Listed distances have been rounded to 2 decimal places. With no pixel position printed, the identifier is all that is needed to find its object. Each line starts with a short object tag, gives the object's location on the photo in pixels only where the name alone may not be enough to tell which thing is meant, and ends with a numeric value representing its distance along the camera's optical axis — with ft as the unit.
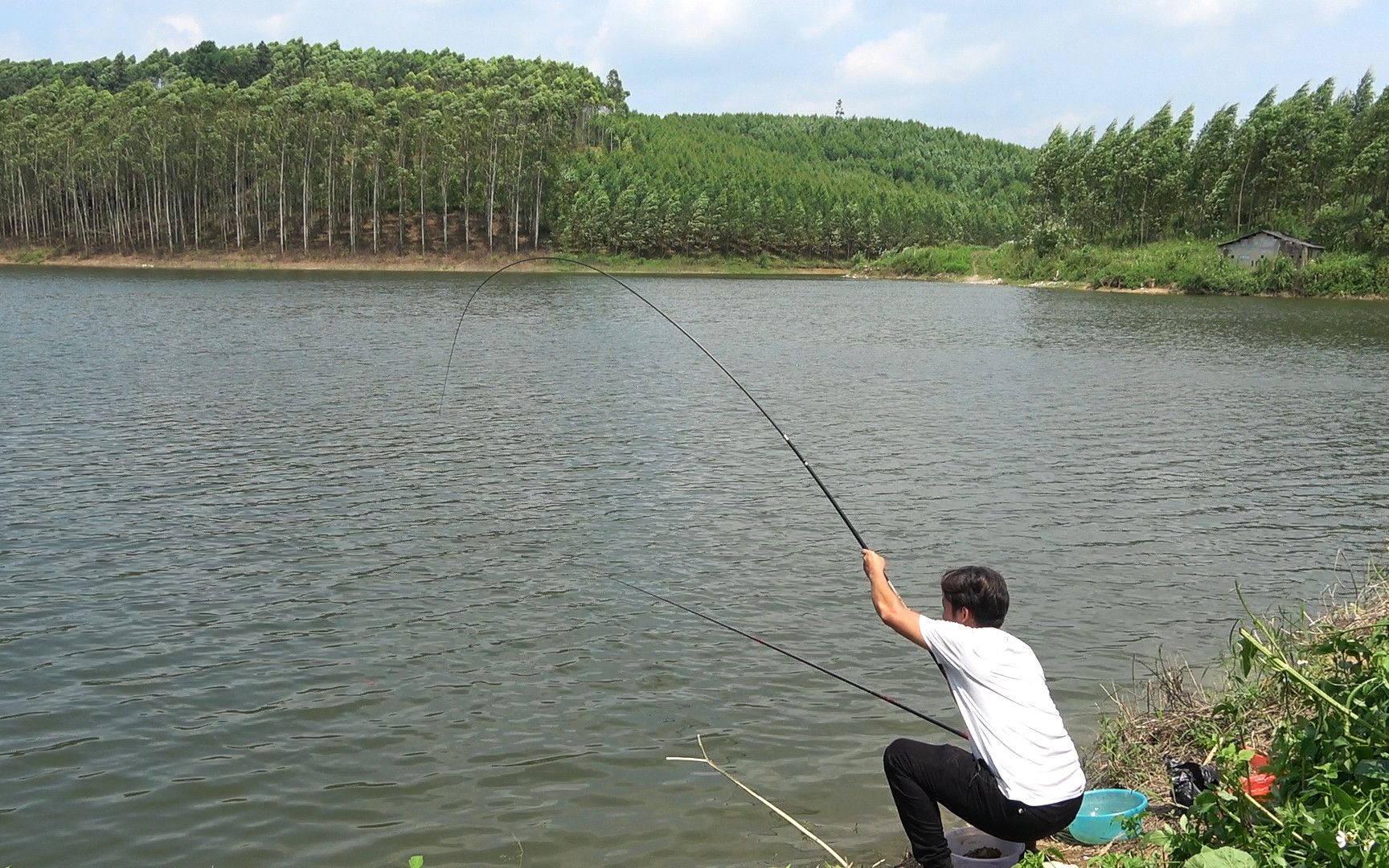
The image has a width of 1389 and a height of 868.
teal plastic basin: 18.34
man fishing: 15.93
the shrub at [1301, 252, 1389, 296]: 209.36
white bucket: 16.96
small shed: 219.61
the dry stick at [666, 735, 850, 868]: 18.33
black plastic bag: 17.72
